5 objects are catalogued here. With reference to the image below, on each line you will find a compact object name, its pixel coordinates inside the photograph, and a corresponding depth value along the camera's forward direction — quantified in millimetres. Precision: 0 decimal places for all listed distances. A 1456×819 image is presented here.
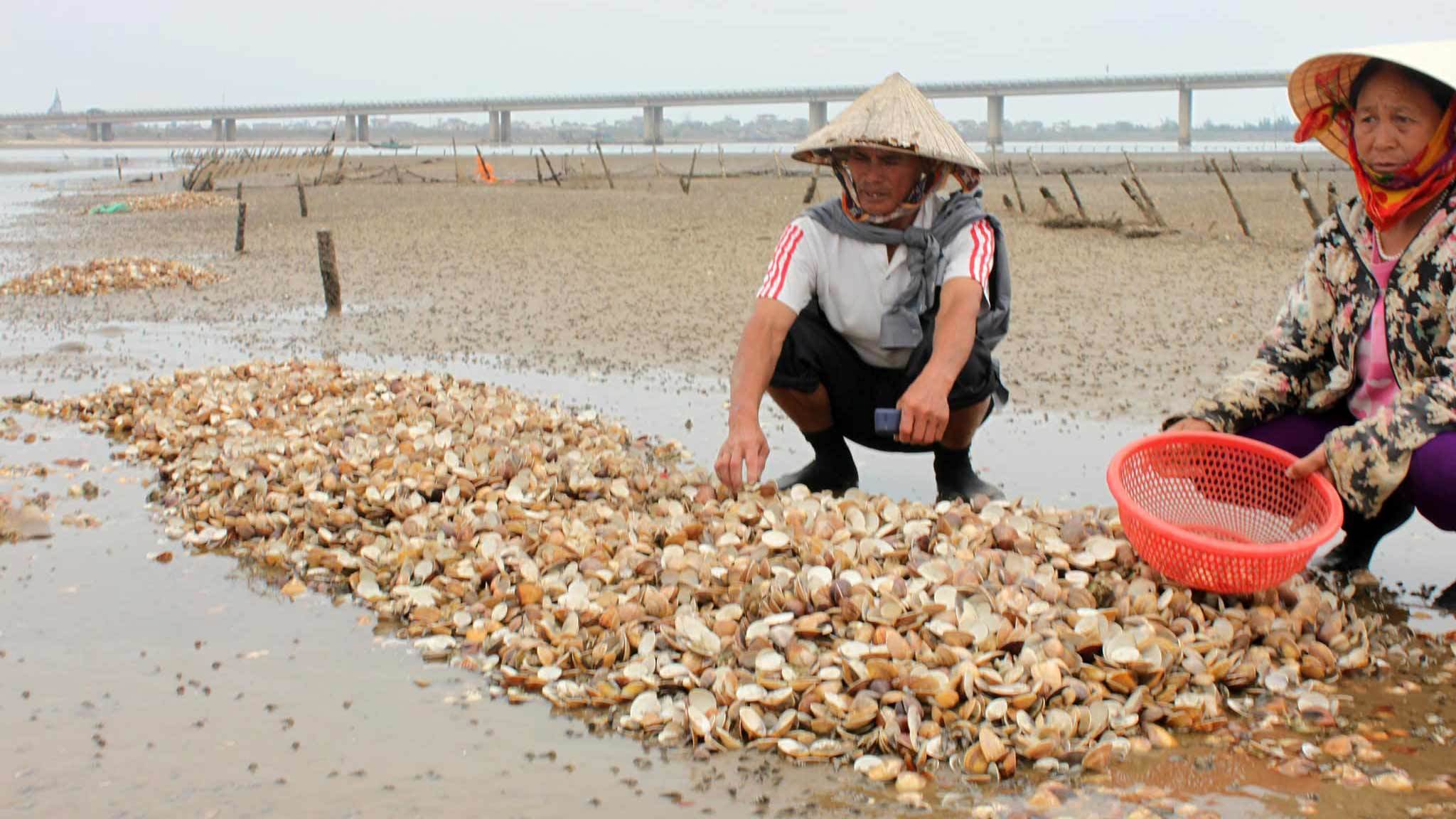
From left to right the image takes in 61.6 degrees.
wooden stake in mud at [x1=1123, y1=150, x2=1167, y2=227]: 11945
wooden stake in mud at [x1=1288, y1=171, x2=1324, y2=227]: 10594
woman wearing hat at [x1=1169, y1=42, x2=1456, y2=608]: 2512
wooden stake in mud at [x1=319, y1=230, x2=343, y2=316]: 8031
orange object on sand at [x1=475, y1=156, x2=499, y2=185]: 27297
